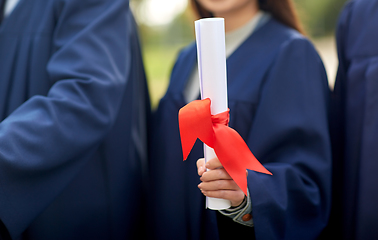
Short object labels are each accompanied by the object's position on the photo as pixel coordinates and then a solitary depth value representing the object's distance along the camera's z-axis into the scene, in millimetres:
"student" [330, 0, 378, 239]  1166
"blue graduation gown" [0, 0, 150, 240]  963
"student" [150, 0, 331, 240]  1057
